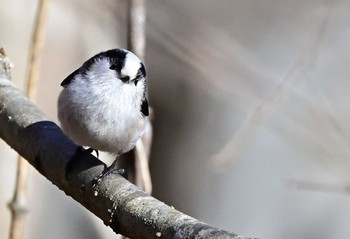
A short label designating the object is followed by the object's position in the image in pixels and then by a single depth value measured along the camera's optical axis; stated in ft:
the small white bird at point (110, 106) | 12.65
